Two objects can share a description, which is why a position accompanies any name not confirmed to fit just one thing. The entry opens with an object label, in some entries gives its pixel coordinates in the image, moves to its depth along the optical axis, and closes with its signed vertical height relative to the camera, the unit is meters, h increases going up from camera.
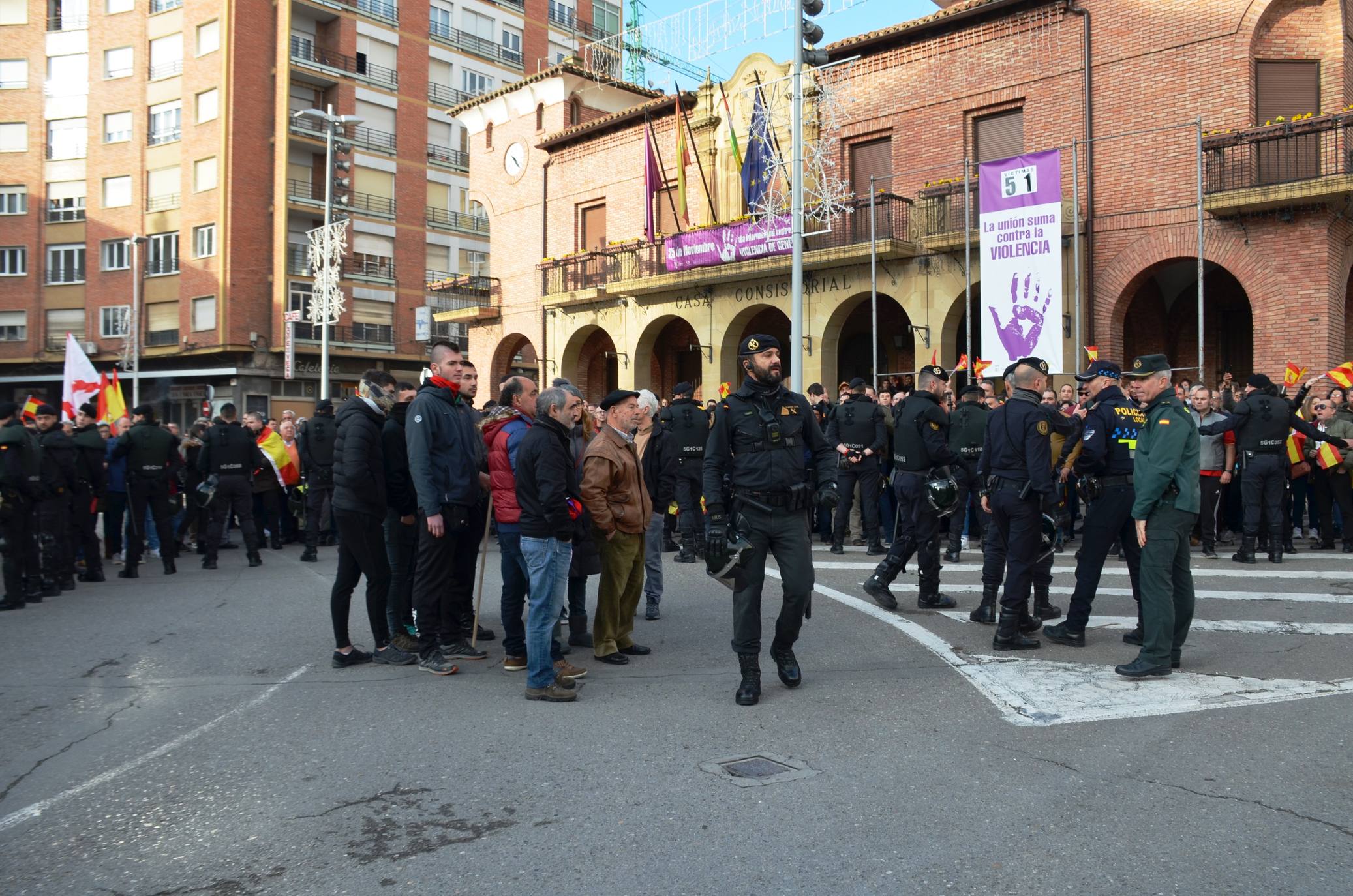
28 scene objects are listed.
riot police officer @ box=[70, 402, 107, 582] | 11.86 -0.43
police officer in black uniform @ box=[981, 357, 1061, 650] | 7.35 -0.23
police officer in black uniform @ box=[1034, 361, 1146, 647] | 7.37 -0.31
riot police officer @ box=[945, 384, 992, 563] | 10.76 +0.24
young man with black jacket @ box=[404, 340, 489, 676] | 6.98 -0.22
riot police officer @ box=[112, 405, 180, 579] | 12.20 -0.25
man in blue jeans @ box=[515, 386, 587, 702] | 6.33 -0.46
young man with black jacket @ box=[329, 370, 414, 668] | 7.05 -0.41
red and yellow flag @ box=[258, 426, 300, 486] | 15.31 -0.07
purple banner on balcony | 23.03 +4.77
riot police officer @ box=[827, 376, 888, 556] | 12.69 +0.08
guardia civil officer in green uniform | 6.45 -0.38
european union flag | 23.53 +6.65
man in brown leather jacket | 7.32 -0.47
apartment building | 44.22 +12.16
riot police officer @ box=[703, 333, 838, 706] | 6.27 -0.23
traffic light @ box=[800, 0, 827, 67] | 17.14 +6.91
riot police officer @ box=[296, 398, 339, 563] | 13.89 -0.17
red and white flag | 17.31 +1.19
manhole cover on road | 4.80 -1.51
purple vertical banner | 17.72 +3.38
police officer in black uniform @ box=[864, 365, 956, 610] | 8.91 -0.24
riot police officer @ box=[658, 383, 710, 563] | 11.33 +0.04
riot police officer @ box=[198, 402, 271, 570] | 13.20 -0.24
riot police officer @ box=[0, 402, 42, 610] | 10.14 -0.45
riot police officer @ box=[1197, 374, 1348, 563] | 11.53 -0.03
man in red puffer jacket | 7.20 -0.41
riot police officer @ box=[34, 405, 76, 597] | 10.94 -0.55
